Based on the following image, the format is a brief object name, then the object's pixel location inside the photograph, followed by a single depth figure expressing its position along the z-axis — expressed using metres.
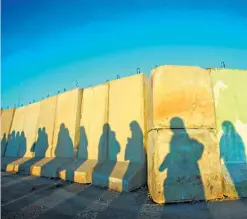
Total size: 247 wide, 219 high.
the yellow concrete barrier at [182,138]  4.06
